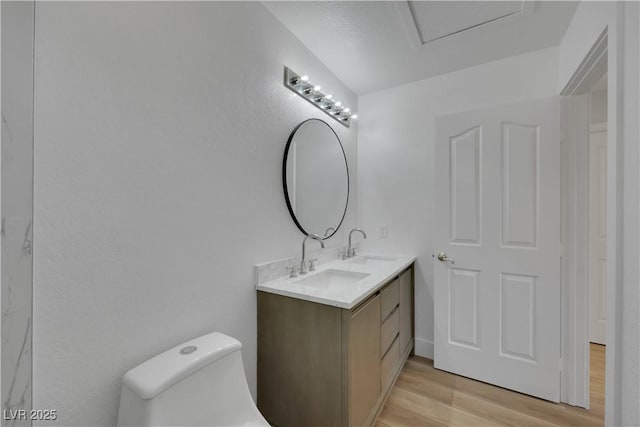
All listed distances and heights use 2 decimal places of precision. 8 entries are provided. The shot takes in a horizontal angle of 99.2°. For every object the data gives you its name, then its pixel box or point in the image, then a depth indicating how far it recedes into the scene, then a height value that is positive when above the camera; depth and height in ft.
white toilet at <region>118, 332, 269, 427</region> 2.87 -2.03
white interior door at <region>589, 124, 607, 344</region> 8.07 -0.72
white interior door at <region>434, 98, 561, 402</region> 5.84 -0.75
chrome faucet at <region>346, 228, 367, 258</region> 7.89 -1.12
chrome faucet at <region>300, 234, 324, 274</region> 5.89 -0.88
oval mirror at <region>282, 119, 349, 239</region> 5.84 +0.86
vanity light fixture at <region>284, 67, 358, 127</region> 5.75 +2.81
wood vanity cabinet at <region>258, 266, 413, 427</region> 4.17 -2.47
